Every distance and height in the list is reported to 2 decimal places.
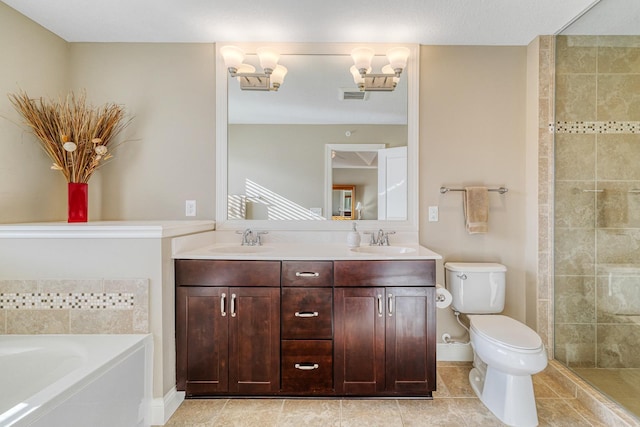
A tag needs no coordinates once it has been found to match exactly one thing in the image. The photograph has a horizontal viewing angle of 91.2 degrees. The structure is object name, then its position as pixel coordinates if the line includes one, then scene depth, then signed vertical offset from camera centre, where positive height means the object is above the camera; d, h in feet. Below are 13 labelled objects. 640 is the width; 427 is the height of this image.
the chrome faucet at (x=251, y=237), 7.41 -0.60
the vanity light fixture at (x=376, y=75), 7.14 +3.36
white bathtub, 3.63 -2.30
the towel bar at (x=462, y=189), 7.46 +0.58
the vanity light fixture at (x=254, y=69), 7.24 +3.39
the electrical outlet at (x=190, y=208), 7.66 +0.08
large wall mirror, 7.52 +1.66
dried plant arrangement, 6.46 +1.62
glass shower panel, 5.90 +0.20
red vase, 6.50 +0.18
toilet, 5.21 -2.28
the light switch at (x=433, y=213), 7.59 +0.00
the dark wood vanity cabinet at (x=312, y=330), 5.85 -2.20
